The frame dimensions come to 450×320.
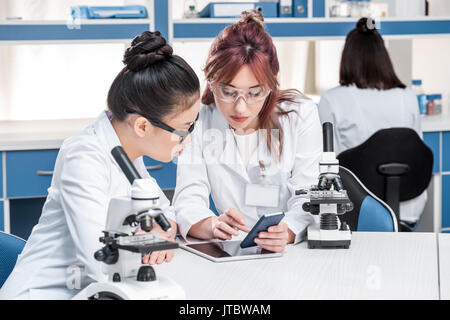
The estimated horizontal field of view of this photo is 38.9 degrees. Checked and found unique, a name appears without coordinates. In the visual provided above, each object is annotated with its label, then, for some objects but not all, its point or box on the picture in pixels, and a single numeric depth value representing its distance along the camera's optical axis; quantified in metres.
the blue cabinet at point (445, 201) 3.69
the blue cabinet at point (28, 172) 3.11
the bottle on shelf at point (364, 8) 3.83
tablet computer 1.54
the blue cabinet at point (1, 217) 3.10
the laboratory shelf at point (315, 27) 3.51
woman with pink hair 1.89
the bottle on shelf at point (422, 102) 4.05
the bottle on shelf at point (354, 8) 3.84
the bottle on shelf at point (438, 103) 4.09
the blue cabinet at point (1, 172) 3.10
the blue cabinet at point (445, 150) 3.68
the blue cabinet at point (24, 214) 3.56
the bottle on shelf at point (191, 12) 3.59
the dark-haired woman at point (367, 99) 3.18
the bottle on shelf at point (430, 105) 4.07
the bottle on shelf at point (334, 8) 3.80
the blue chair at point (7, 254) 1.67
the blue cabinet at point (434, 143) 3.66
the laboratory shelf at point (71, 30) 3.32
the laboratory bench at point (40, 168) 3.11
